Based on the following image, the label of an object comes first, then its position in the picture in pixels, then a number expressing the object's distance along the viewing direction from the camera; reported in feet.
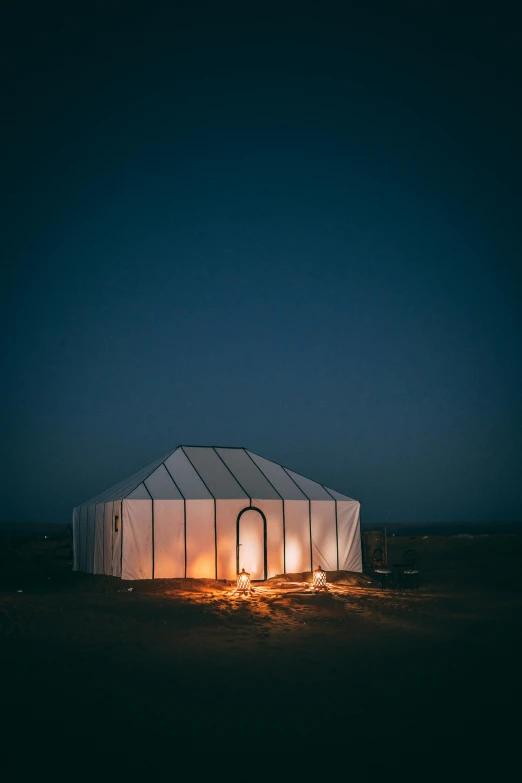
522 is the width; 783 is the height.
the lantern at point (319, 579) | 50.67
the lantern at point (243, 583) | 48.93
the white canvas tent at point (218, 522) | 55.47
